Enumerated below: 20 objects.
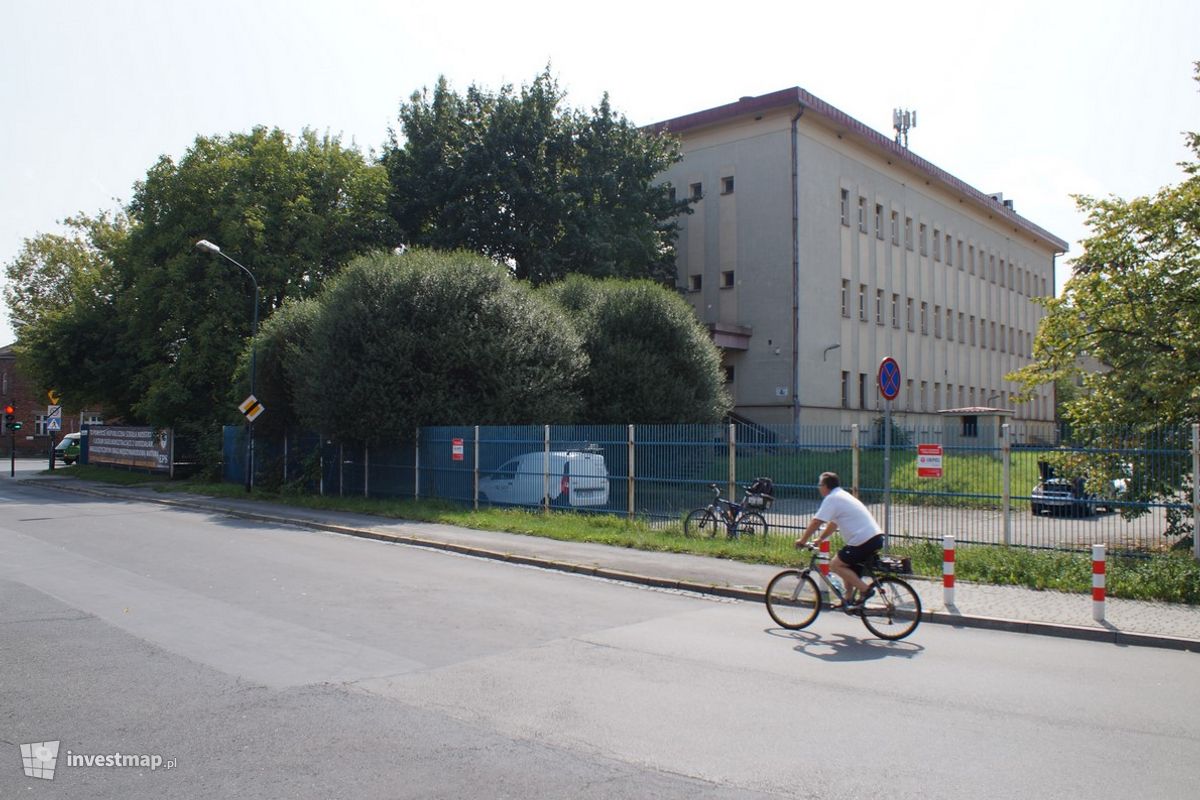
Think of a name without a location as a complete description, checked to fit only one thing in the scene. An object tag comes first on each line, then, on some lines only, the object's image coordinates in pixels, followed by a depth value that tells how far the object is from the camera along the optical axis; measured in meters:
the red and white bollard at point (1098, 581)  9.84
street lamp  26.74
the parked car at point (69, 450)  52.16
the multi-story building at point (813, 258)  37.81
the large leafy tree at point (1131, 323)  14.84
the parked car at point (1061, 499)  12.79
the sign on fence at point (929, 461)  13.11
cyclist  9.16
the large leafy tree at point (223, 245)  33.28
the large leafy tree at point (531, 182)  34.97
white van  19.38
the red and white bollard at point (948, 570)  10.57
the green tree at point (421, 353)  22.69
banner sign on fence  36.41
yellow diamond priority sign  26.23
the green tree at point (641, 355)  26.98
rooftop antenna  54.66
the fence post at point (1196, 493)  11.88
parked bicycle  15.91
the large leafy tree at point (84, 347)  38.62
